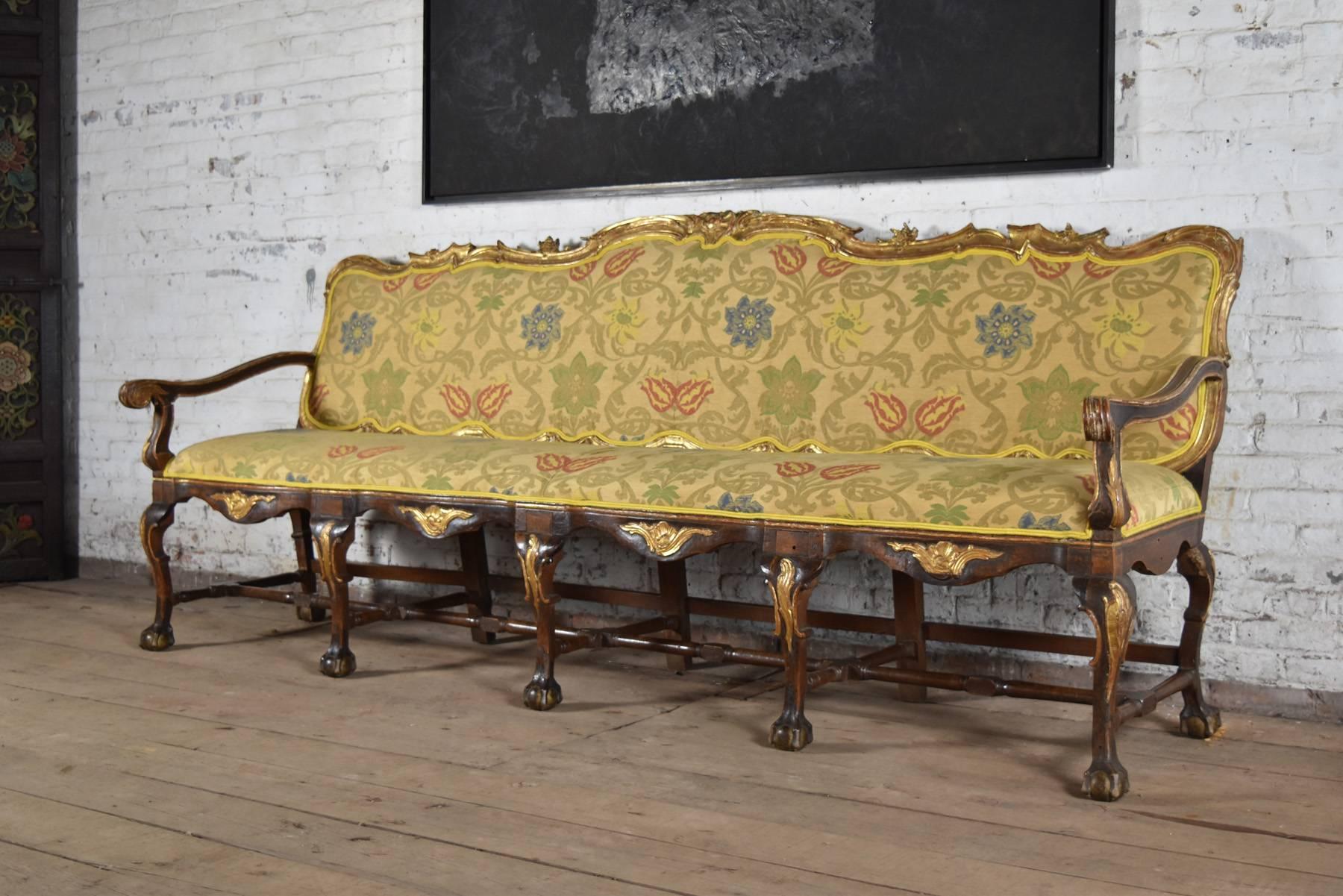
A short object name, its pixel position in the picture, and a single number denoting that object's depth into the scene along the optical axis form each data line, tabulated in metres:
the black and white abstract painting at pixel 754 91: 3.30
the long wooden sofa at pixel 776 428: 2.62
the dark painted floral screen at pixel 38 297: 4.94
